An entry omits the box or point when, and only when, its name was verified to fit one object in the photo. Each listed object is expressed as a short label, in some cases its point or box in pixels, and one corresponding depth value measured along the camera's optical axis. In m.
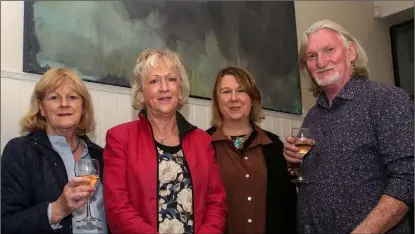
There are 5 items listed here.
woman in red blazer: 1.77
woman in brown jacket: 2.13
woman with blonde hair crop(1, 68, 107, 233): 1.74
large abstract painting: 2.37
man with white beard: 1.65
